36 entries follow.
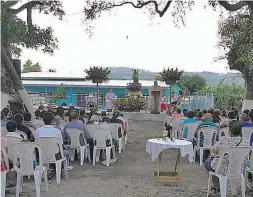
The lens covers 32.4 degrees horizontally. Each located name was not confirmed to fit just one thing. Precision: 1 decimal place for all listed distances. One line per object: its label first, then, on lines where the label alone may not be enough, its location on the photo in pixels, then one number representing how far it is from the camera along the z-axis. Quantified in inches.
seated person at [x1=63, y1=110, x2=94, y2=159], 346.1
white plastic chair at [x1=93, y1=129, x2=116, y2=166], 351.6
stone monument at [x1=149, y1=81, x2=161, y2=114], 841.5
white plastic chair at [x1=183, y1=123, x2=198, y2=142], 396.7
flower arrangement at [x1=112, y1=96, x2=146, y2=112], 826.8
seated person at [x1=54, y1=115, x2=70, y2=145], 346.9
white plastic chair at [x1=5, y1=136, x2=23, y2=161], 251.7
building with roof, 1320.1
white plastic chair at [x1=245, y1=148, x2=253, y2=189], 256.1
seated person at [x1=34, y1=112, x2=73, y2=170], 282.4
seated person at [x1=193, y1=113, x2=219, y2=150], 354.9
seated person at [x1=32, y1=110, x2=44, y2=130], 354.9
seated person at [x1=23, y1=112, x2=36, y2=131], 328.5
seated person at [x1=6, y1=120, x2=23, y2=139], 260.2
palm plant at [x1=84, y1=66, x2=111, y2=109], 889.5
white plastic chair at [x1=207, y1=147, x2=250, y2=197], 238.4
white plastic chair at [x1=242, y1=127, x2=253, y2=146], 320.4
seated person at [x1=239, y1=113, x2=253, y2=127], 327.9
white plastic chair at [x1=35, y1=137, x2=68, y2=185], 276.5
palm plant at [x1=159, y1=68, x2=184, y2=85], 883.4
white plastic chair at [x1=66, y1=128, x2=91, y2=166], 345.1
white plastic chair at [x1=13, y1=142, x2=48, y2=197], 243.1
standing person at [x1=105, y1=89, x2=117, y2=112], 864.8
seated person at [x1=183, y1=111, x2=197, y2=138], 400.2
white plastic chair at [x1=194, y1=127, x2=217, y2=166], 355.3
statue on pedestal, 891.4
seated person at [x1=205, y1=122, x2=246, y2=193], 240.7
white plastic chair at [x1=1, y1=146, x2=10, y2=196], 224.1
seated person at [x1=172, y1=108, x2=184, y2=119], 473.0
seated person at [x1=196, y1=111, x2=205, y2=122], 423.2
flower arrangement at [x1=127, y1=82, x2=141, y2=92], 895.1
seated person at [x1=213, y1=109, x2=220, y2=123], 392.2
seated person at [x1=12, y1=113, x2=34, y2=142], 298.8
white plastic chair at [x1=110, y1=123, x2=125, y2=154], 396.5
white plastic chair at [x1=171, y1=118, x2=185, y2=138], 464.4
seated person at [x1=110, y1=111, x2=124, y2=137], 406.1
